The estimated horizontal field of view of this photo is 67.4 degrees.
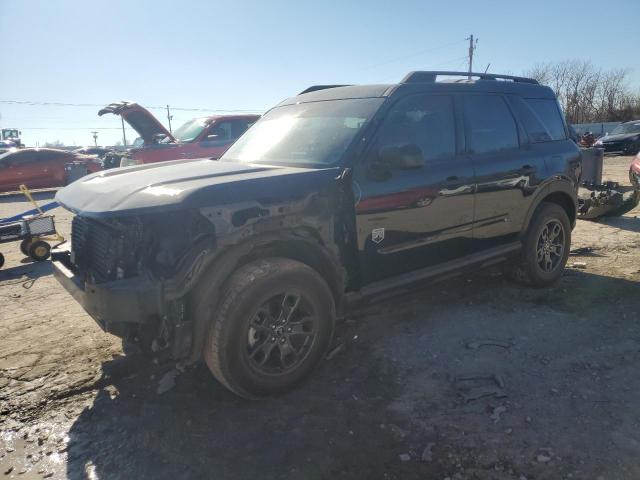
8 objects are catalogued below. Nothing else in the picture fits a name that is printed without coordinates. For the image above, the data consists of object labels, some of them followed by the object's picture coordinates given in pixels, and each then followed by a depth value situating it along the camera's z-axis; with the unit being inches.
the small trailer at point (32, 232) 248.2
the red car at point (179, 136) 407.5
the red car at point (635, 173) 362.0
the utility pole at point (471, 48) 1774.1
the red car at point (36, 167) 594.2
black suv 108.9
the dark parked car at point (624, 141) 911.0
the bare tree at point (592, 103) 2228.1
